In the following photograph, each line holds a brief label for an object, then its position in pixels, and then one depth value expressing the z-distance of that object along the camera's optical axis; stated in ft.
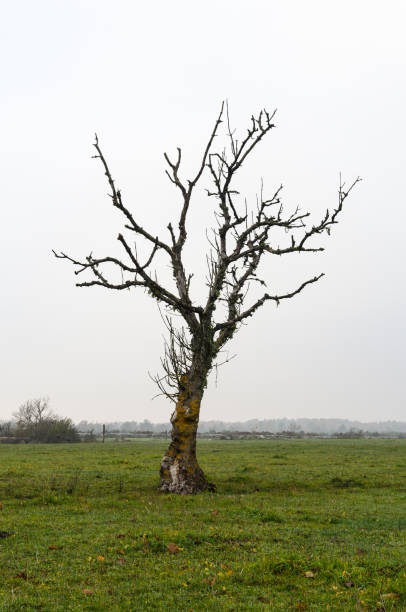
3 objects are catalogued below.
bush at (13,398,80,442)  229.86
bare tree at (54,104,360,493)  68.69
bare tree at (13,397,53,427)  382.65
